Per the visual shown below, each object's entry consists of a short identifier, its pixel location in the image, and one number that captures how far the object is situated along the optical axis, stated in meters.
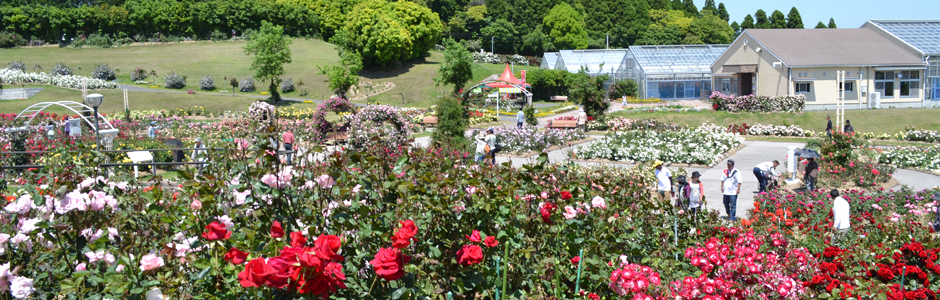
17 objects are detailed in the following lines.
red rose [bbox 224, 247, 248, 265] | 2.31
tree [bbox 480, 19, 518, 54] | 72.69
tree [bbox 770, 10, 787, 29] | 85.00
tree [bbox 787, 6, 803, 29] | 85.00
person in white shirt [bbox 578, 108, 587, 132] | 22.55
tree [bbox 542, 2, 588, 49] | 74.06
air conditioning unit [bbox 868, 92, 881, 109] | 30.20
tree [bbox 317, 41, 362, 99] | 40.69
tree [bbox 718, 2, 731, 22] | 99.38
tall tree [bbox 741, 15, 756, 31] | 88.62
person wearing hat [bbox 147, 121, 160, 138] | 21.17
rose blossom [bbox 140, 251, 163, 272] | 2.46
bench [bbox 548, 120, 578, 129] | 23.50
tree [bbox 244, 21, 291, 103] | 38.44
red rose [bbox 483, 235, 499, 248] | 2.92
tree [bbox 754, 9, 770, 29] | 86.02
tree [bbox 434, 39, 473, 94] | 39.66
